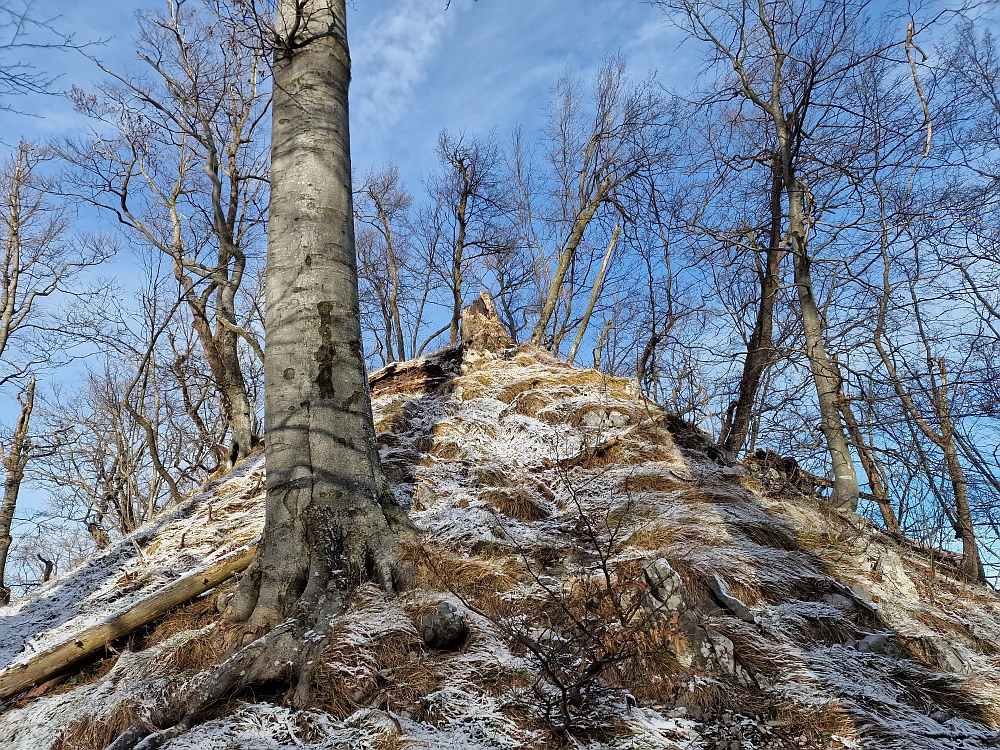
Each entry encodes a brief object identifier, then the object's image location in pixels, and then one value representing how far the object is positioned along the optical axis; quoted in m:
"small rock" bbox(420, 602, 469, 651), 2.21
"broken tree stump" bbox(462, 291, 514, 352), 7.73
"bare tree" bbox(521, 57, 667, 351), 10.62
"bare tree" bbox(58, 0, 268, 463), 6.45
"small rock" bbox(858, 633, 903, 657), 2.39
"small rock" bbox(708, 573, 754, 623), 2.53
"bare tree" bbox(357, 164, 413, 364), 16.75
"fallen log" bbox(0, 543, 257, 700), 2.40
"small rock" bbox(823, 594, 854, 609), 2.77
